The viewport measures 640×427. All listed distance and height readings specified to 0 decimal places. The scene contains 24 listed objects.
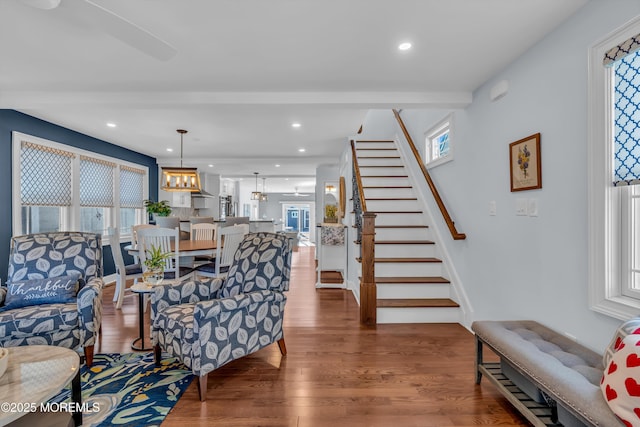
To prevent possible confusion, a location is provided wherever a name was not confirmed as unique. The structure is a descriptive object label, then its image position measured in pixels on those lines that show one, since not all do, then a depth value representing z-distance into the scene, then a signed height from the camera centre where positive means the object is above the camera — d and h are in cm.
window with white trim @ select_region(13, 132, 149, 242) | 396 +42
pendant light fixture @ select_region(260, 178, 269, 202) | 1117 +73
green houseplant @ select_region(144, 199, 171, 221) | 622 +16
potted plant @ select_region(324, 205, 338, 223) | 677 +2
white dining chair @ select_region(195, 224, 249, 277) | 378 -52
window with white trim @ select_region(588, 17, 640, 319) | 163 +24
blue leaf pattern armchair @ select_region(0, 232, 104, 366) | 223 -64
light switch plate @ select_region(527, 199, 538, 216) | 228 +7
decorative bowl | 145 -71
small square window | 371 +100
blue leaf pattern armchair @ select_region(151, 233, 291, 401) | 203 -72
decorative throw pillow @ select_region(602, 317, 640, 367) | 137 -55
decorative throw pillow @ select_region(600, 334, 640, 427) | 113 -66
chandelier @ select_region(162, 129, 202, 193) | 448 +54
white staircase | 336 -56
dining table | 373 -43
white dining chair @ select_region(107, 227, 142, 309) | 383 -72
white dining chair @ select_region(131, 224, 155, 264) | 437 -27
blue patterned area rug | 184 -122
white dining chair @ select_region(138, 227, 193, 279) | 340 -31
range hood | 784 +57
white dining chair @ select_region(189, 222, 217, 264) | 526 -28
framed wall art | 224 +41
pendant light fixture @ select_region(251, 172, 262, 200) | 1086 +74
